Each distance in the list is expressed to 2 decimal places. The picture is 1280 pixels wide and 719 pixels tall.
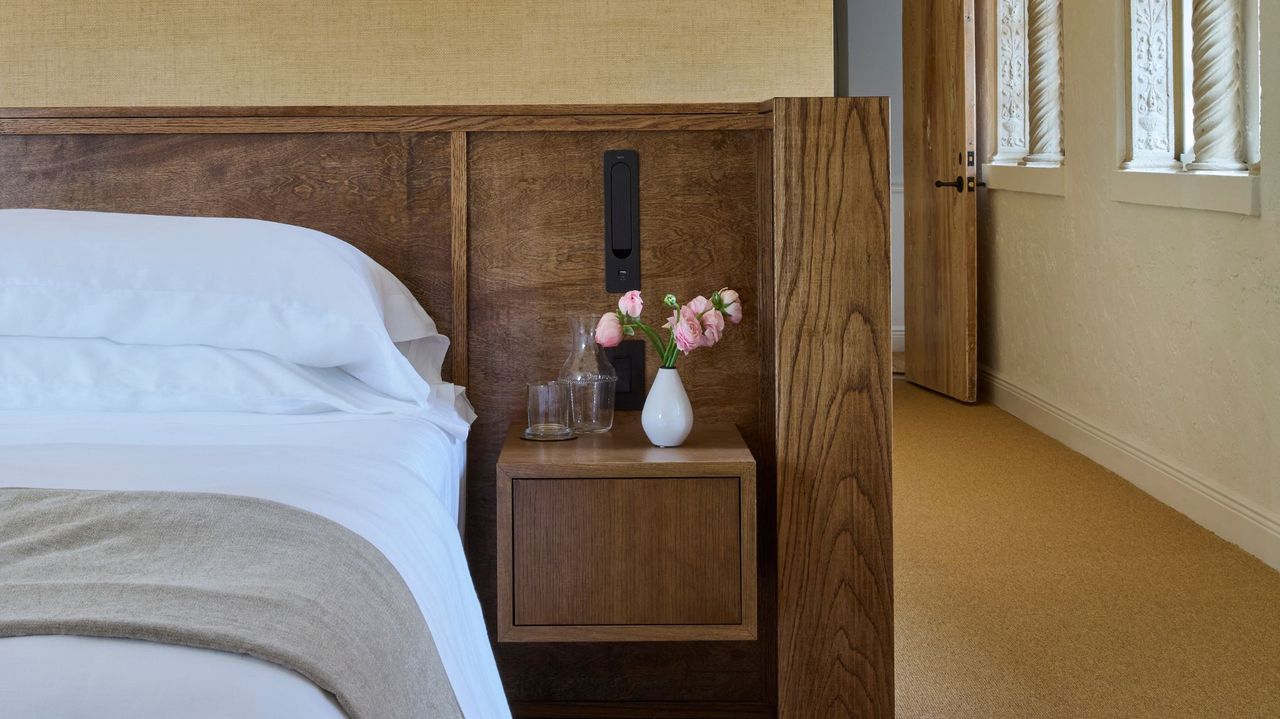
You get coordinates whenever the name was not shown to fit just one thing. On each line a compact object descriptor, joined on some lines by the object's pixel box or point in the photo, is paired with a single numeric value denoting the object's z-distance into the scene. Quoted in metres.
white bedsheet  0.74
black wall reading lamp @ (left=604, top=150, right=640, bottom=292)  2.07
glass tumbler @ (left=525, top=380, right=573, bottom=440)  1.92
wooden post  1.81
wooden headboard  2.07
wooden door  5.10
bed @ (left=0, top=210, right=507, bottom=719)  0.78
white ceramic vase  1.83
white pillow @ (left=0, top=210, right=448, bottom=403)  1.68
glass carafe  1.93
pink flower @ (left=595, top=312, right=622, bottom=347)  1.88
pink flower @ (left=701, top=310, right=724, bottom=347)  1.86
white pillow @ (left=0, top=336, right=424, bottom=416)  1.70
